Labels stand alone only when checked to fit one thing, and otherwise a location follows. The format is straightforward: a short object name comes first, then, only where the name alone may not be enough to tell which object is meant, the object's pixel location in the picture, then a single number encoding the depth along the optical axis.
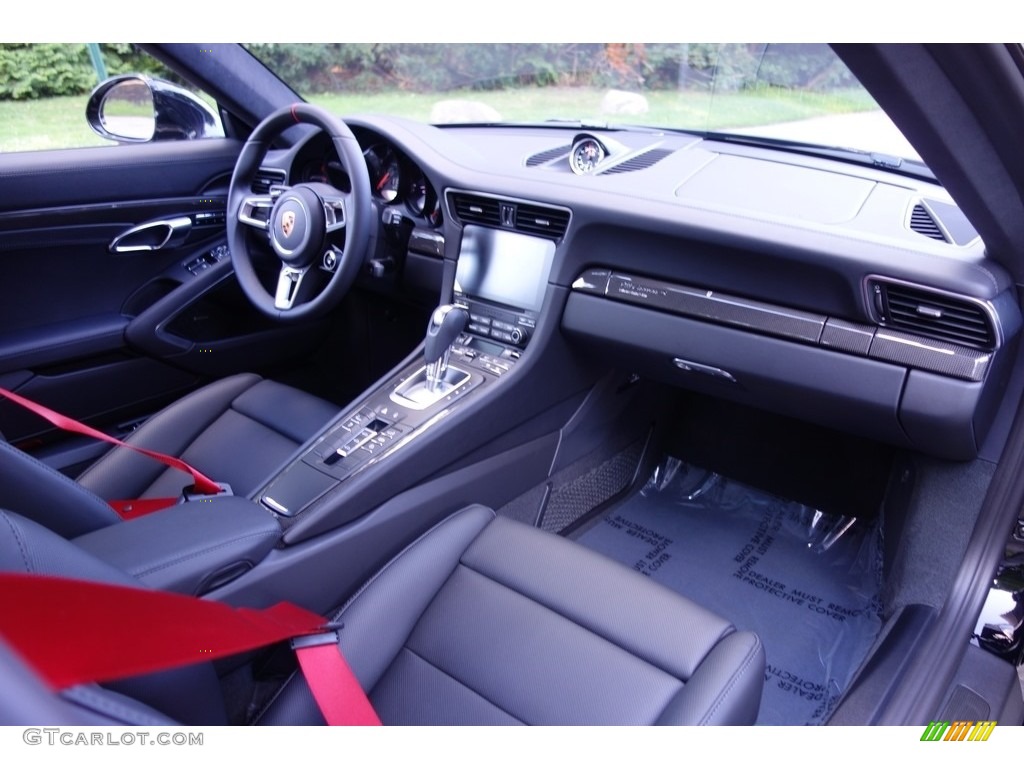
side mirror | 2.26
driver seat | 1.76
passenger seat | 1.17
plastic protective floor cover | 1.78
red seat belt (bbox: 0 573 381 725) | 0.57
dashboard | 1.45
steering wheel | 1.83
